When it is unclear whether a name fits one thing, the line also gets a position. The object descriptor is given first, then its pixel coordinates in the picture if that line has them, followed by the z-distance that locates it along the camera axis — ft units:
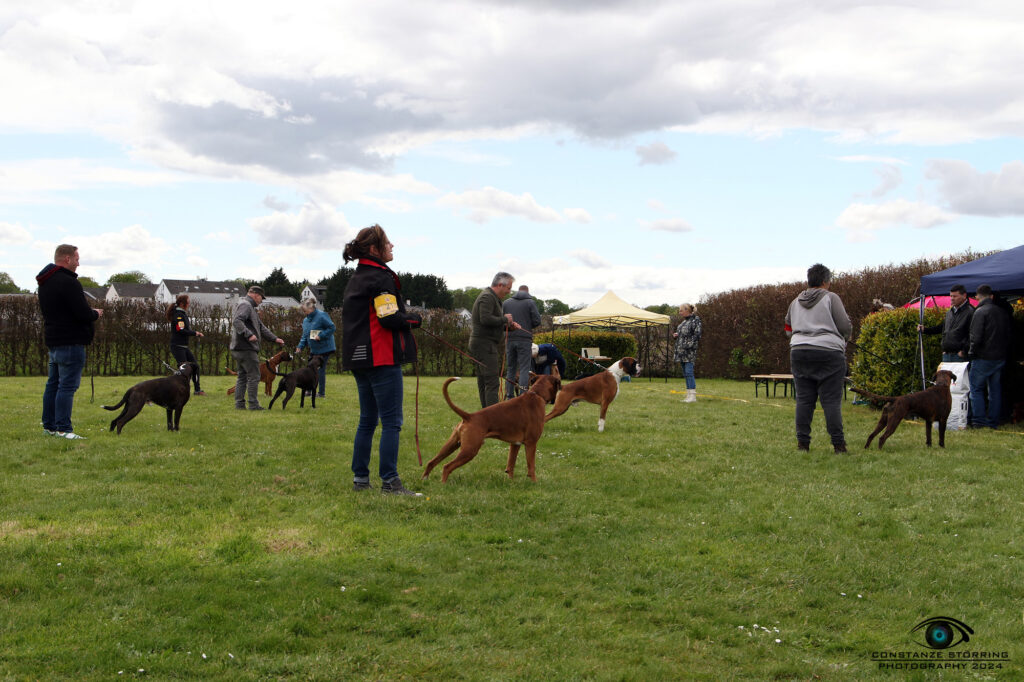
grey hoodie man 33.60
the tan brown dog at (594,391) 29.04
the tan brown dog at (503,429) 18.53
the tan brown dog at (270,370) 37.78
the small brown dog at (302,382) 34.17
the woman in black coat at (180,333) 37.27
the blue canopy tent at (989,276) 29.04
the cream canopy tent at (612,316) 64.90
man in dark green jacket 28.40
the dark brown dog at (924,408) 24.73
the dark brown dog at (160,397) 25.99
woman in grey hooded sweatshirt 23.79
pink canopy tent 36.27
